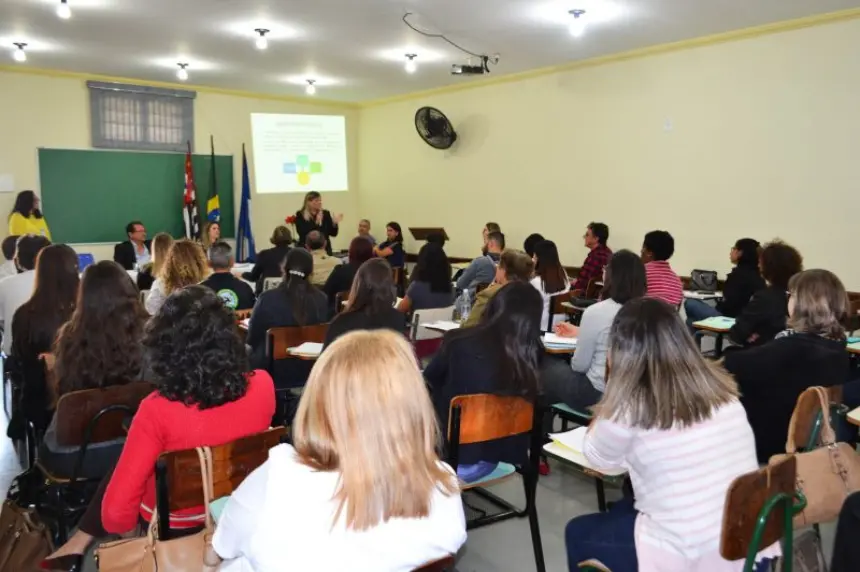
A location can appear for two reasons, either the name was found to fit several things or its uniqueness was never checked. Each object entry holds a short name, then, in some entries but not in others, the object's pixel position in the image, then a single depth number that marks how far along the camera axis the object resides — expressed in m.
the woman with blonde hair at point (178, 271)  4.21
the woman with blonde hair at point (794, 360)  2.75
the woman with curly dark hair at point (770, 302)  4.11
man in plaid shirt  6.53
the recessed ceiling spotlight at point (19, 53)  6.91
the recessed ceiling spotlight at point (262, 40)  6.32
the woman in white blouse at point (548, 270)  5.31
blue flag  9.95
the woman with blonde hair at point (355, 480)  1.29
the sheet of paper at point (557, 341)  3.81
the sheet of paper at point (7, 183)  8.06
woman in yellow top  7.21
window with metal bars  8.67
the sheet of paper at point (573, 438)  2.22
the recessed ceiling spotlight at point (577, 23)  5.67
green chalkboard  8.48
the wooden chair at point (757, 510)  1.64
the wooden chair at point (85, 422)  2.47
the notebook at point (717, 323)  4.48
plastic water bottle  5.04
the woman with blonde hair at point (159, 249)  5.22
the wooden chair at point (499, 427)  2.41
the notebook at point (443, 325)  4.27
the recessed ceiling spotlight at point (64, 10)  5.49
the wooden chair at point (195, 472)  1.81
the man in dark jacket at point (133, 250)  7.44
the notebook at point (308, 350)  3.58
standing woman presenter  9.14
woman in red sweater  1.94
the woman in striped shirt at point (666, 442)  1.77
